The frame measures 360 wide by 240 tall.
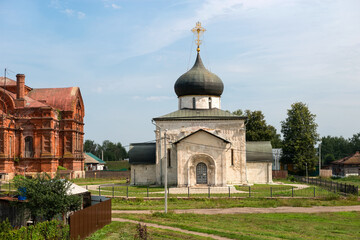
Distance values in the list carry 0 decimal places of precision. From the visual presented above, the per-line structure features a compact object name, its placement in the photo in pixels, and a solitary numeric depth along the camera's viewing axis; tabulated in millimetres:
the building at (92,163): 79562
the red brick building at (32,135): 47656
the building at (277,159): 62338
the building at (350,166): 64188
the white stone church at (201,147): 36281
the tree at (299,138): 57688
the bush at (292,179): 47969
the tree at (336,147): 119625
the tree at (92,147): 155538
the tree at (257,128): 58812
